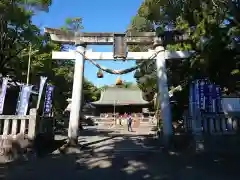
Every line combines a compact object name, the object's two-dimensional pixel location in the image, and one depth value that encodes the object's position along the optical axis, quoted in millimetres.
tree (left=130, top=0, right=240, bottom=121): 5417
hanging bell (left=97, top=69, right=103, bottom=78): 8887
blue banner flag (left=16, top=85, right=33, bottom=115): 6870
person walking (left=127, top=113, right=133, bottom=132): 16105
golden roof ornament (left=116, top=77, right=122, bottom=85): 9640
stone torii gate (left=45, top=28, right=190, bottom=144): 7375
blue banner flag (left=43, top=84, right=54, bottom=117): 8087
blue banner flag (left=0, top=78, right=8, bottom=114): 6794
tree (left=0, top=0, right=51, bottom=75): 8468
